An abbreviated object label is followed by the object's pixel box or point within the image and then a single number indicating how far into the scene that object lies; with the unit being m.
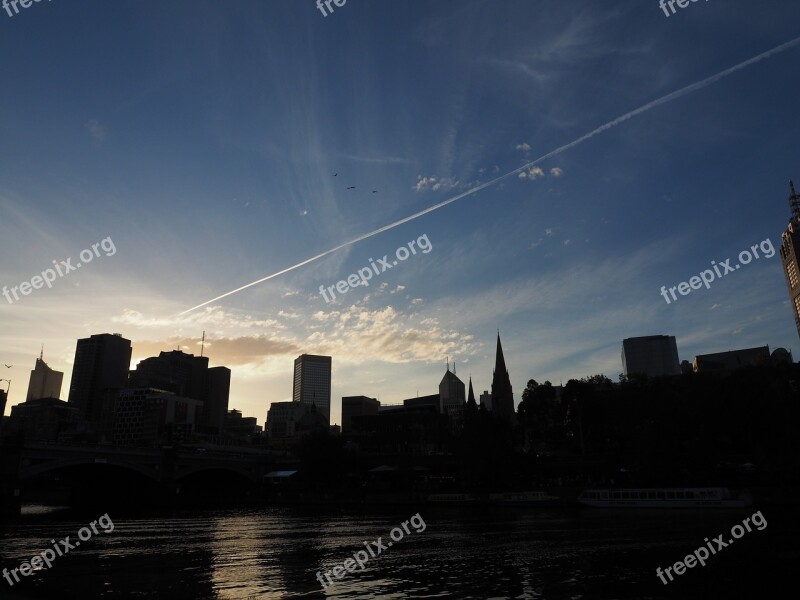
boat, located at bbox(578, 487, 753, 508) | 78.38
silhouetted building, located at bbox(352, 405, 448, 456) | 192.75
